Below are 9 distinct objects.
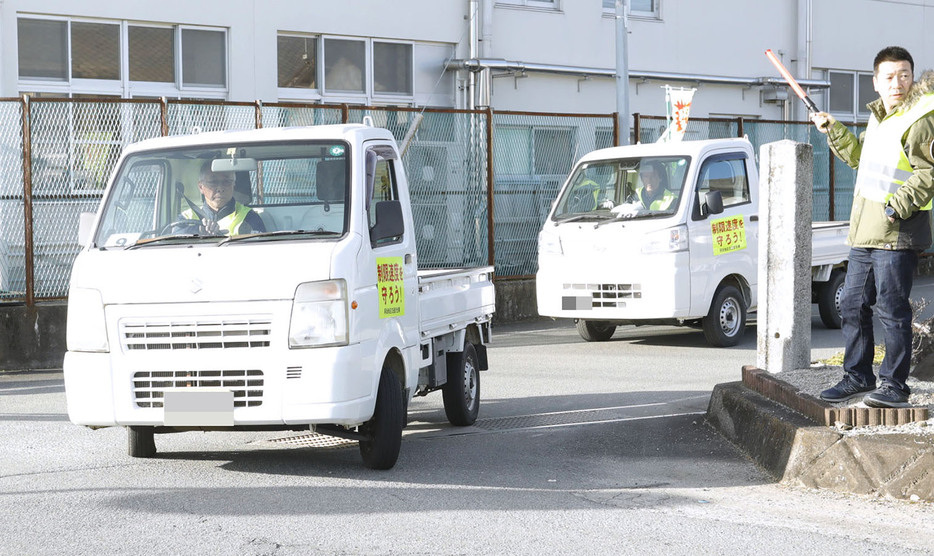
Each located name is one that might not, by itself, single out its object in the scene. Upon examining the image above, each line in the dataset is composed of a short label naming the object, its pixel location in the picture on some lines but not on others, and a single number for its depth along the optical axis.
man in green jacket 14.05
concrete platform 12.97
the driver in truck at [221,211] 15.22
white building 34.94
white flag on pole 36.81
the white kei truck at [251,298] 14.01
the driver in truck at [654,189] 27.37
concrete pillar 17.58
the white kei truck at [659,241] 26.75
